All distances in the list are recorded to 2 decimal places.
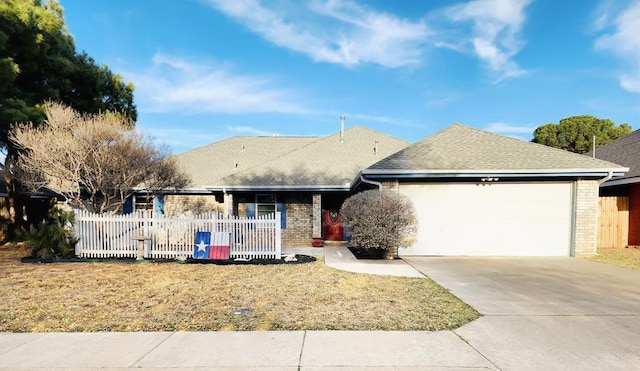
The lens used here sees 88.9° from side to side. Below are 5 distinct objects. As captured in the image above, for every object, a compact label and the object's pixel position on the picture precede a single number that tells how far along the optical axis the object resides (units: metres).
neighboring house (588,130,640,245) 12.76
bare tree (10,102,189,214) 10.28
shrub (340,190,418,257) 9.76
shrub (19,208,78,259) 9.92
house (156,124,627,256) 10.49
